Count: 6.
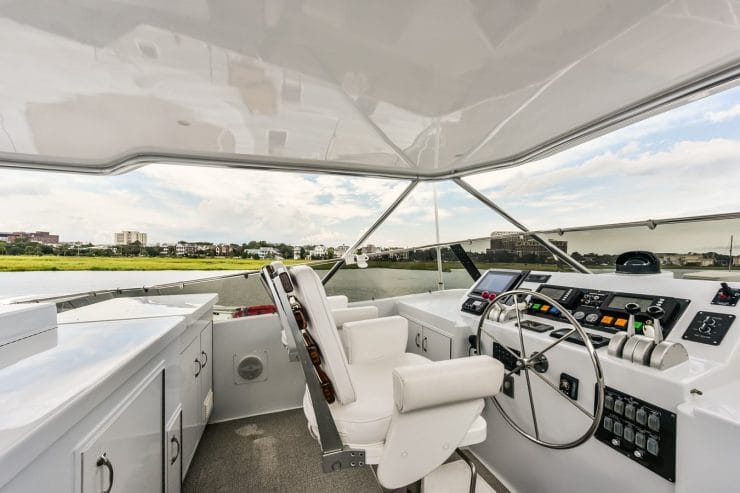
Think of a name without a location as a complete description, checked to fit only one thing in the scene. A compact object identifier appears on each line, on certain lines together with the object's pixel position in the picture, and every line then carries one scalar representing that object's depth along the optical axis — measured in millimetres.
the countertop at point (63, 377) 527
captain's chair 960
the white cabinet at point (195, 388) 1525
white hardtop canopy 1069
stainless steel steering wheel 972
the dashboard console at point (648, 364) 890
